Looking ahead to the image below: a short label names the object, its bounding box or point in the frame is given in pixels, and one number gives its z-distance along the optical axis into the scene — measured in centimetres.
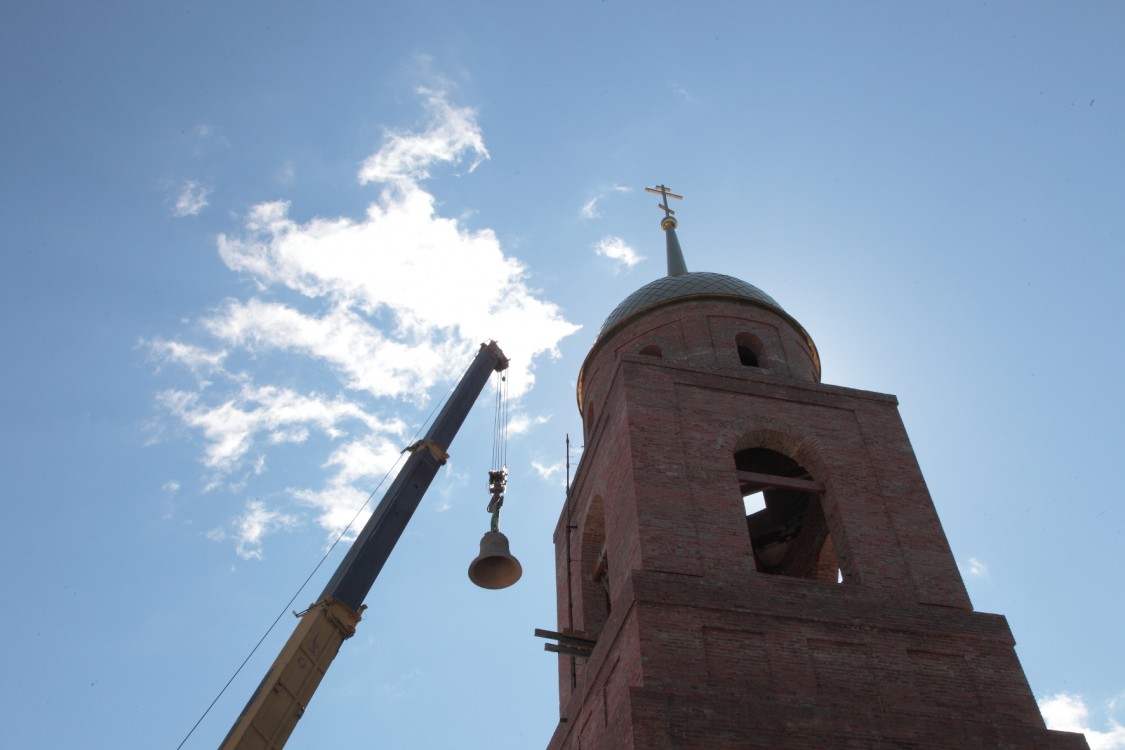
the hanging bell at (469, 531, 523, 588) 1209
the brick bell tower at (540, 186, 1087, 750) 964
